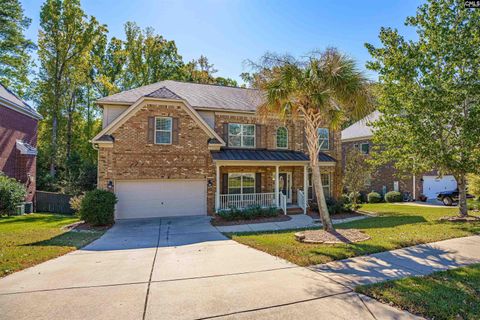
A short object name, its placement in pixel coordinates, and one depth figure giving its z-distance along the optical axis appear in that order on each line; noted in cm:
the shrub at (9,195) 1520
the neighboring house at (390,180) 2530
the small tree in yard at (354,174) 1842
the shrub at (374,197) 2588
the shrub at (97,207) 1231
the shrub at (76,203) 1370
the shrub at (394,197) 2508
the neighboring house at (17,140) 1797
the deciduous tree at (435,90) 1128
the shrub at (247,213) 1418
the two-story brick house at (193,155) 1438
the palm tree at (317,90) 941
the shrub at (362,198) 2670
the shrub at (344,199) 1836
